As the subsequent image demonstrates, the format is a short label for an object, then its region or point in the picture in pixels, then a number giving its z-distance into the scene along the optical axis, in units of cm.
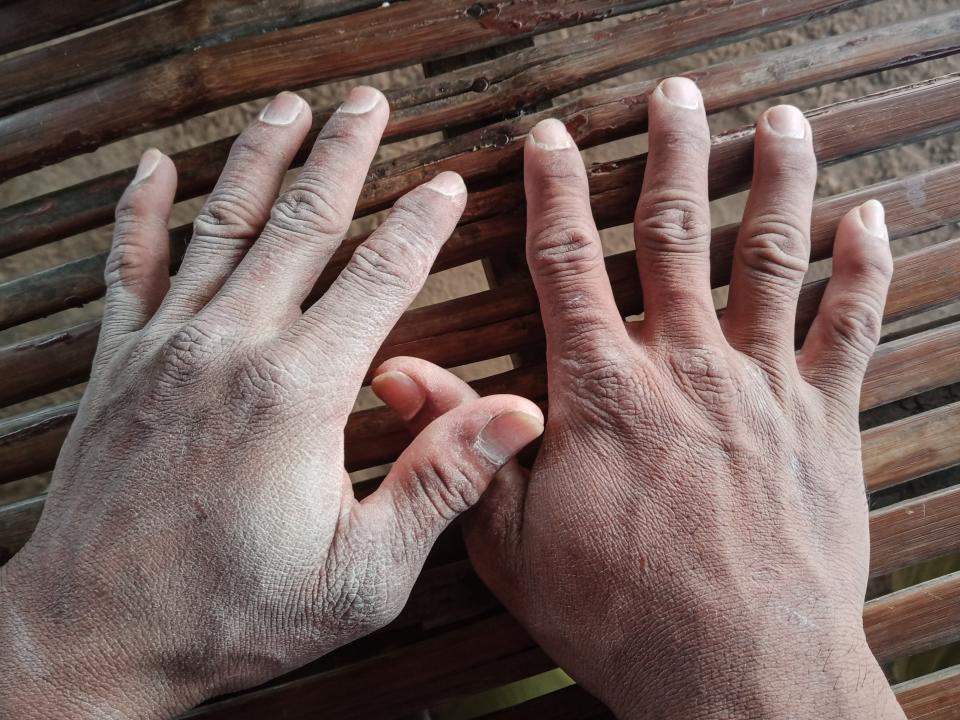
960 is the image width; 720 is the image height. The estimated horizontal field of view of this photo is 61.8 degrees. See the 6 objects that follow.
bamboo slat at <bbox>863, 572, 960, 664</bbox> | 28
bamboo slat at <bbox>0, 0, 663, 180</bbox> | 26
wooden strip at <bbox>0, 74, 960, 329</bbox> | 26
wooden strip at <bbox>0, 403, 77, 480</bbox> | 28
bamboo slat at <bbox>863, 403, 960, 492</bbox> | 28
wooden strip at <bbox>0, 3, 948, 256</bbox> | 27
